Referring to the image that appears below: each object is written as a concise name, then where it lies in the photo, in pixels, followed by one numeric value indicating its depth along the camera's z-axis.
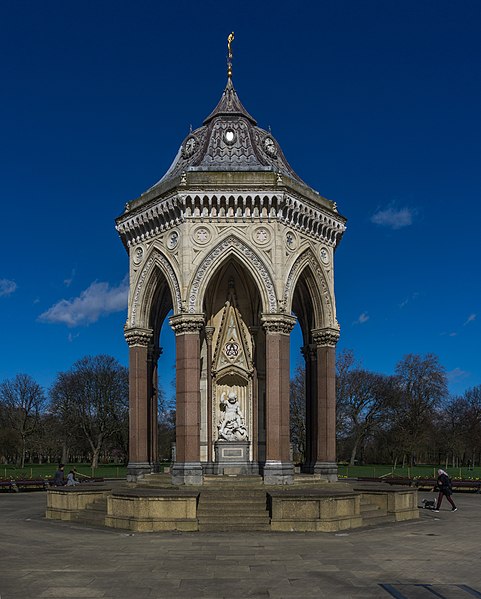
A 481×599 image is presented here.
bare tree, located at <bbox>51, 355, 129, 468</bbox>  68.12
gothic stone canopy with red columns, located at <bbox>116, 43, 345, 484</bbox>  23.12
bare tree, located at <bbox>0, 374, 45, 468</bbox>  79.12
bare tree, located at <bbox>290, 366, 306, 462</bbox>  56.31
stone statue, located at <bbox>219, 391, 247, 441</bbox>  25.22
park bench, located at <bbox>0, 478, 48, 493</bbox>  35.88
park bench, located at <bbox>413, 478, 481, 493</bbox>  35.28
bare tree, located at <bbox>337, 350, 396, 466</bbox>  69.69
